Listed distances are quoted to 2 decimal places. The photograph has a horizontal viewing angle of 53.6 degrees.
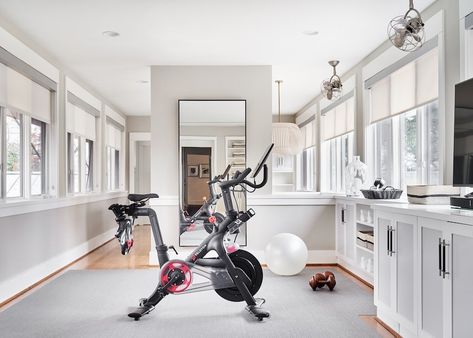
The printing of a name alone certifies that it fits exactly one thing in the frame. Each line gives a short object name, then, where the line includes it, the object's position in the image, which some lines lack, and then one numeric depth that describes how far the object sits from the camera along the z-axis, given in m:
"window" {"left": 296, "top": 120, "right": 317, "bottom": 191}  8.70
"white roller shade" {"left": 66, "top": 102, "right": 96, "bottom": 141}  6.27
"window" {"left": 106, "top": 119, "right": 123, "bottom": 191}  8.98
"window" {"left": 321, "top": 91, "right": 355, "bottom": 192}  6.32
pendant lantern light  7.08
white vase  5.17
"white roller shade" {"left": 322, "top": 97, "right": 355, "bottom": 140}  6.18
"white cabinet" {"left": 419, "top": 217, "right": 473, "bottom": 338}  2.24
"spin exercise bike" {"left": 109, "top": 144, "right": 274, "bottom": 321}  3.59
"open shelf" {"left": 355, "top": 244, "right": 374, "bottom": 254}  4.61
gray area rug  3.26
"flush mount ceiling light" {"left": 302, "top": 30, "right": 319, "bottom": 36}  4.61
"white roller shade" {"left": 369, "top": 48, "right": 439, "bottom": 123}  3.96
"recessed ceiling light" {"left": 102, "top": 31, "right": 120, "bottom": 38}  4.60
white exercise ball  4.71
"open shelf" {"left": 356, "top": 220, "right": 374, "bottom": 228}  4.59
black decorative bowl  4.32
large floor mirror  5.78
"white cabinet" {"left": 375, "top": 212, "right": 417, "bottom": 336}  2.88
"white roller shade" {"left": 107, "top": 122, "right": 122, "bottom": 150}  8.89
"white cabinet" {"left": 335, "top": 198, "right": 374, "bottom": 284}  4.74
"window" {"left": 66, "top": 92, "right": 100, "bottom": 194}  6.33
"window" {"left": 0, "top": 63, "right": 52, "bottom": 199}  4.29
